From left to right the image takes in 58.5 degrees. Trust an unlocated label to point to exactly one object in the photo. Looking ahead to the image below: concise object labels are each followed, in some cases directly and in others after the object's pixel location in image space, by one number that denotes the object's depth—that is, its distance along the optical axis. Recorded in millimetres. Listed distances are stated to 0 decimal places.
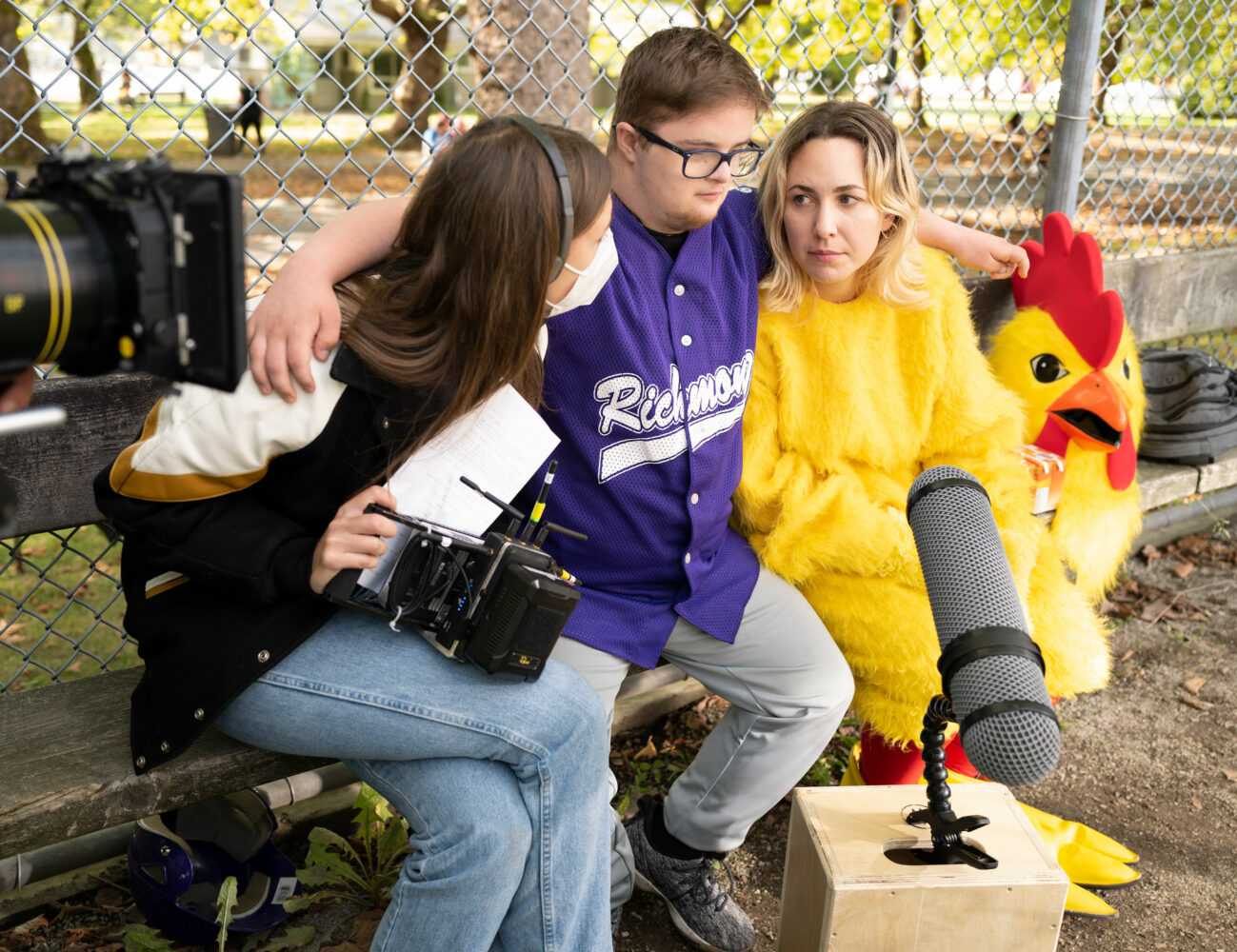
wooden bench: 1936
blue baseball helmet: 2264
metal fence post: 3648
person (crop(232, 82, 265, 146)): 15009
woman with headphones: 1814
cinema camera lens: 1165
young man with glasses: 2291
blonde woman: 2496
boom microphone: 1508
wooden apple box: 1865
